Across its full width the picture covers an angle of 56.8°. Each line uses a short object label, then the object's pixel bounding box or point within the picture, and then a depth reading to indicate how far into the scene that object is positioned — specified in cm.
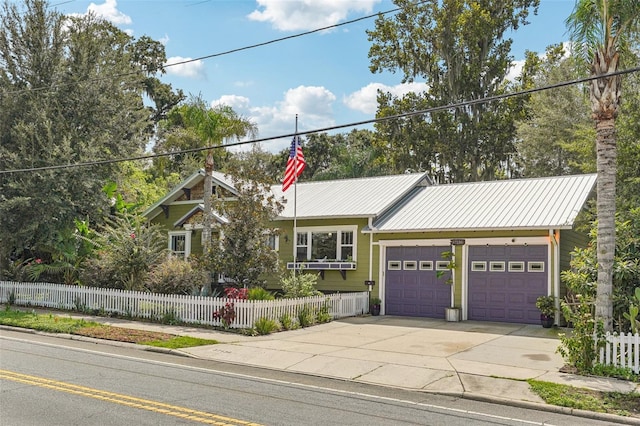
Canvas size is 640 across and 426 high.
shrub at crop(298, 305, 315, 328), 1828
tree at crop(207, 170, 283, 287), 1925
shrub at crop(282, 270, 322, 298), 1956
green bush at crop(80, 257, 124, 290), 2130
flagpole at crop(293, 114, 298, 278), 2083
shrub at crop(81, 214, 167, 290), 2106
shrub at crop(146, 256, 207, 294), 1981
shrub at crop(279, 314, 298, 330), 1752
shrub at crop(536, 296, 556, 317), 1817
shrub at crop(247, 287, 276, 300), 1792
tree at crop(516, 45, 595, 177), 3450
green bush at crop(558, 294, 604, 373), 1146
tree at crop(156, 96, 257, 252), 2192
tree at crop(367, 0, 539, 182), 3878
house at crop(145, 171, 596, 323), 1919
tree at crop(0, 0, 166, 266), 2355
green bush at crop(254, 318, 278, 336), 1653
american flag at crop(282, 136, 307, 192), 2081
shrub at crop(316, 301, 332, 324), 1917
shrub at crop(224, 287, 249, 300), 1770
